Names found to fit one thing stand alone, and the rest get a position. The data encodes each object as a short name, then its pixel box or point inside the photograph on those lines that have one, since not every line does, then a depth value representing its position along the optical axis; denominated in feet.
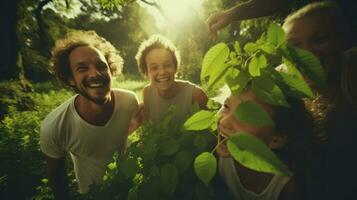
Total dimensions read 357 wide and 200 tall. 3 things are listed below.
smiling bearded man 2.32
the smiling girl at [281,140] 0.94
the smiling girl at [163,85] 3.02
